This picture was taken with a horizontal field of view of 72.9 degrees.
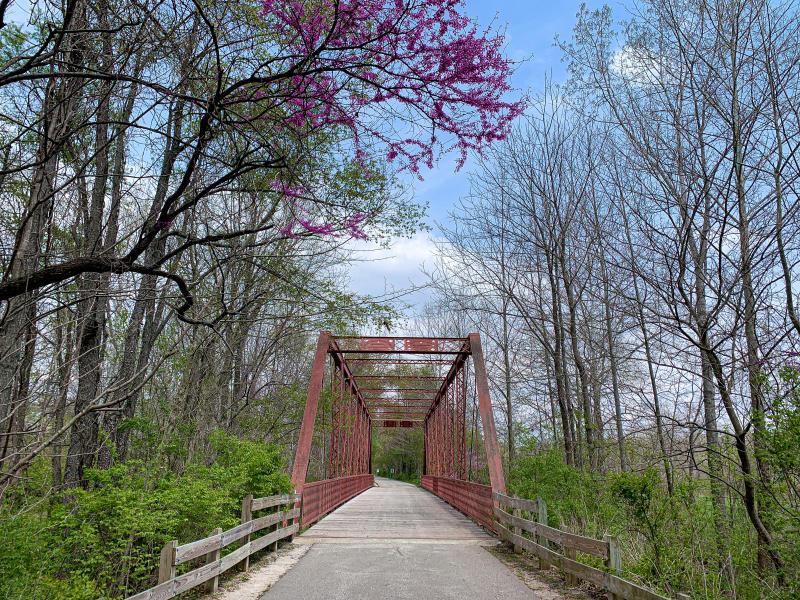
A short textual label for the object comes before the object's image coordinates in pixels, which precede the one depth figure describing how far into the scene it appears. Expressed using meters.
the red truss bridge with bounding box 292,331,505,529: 10.89
